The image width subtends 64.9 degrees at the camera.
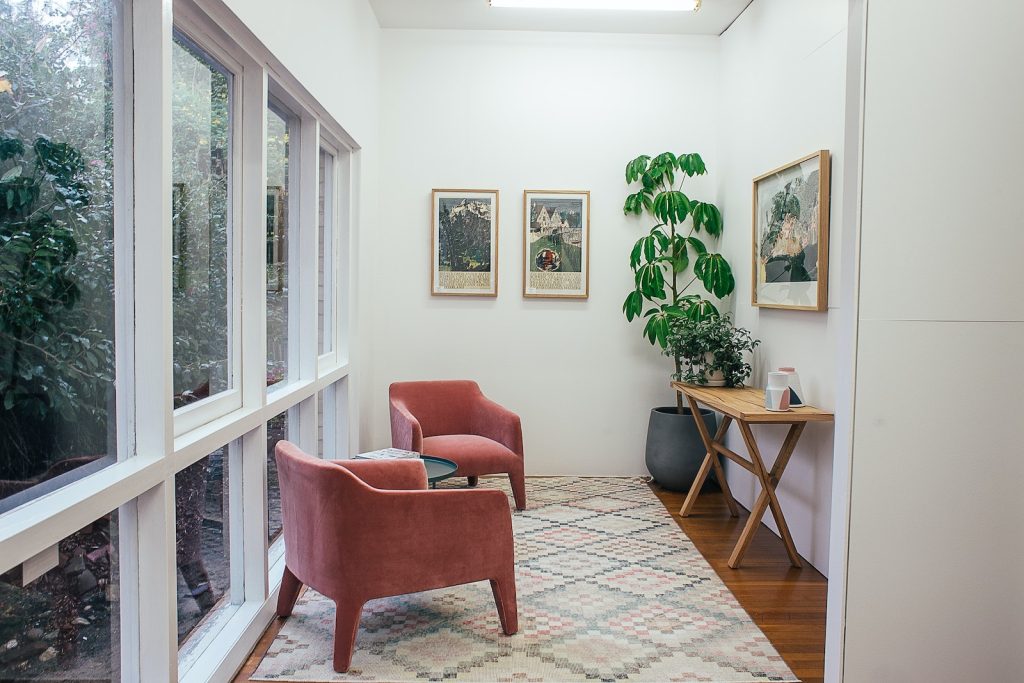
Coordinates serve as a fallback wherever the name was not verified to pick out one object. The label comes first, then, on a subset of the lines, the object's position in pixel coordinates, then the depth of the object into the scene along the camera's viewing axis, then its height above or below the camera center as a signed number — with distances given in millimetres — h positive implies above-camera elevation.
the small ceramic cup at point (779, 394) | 3869 -396
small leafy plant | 4793 -223
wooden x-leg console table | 3786 -611
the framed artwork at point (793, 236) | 3959 +405
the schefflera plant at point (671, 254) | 5324 +390
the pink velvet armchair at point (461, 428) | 4641 -752
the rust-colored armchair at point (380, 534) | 2719 -803
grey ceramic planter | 5281 -914
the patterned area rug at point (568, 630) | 2795 -1250
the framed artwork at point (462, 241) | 5734 +465
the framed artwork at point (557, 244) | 5742 +455
